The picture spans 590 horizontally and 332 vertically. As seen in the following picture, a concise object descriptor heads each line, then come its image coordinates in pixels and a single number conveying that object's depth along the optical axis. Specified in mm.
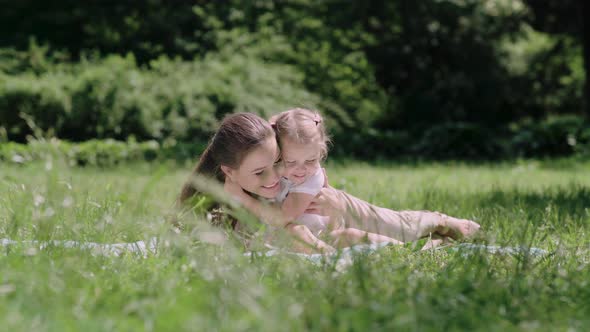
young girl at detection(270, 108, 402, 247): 3566
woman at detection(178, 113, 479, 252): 3457
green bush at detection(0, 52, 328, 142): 9914
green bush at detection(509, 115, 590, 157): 10969
